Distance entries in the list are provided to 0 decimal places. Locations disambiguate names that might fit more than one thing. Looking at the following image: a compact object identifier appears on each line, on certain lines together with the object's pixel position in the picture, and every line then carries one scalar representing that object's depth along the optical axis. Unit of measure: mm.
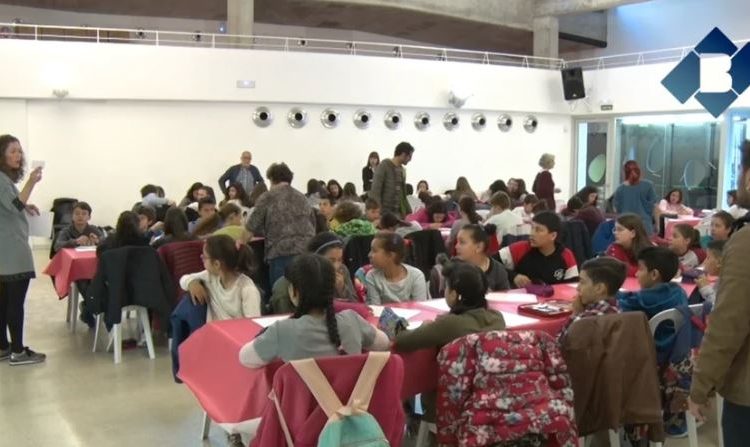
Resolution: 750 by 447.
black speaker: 13609
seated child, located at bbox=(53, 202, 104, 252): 5809
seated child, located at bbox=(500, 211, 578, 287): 4168
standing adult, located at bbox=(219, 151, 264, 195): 9867
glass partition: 12688
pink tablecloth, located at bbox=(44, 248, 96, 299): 5180
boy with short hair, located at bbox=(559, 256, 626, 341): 3092
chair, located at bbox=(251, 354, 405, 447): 2252
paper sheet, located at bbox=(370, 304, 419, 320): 3309
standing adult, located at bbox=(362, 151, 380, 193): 10672
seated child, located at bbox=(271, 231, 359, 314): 3514
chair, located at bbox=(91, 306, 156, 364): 4906
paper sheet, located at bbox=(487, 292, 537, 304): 3641
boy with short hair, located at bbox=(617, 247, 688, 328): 3326
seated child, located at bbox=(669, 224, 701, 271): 4734
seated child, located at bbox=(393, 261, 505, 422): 2760
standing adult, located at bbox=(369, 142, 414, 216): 6621
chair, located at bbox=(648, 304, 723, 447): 3156
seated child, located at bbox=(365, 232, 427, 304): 3844
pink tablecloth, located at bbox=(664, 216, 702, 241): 7948
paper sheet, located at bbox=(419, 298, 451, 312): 3467
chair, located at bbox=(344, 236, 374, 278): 5203
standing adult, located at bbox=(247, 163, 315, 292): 5121
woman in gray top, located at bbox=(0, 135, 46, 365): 4566
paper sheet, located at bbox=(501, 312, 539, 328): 3136
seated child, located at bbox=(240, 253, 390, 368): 2469
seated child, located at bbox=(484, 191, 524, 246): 6016
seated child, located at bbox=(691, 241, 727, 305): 3685
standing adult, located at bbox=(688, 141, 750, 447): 1919
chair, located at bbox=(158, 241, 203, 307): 4992
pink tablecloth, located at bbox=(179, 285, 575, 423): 2611
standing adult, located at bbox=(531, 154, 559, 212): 9117
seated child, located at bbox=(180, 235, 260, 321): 3564
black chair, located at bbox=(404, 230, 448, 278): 5479
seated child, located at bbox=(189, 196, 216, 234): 6060
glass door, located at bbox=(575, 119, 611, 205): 14172
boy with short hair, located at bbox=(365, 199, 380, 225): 6289
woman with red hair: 7422
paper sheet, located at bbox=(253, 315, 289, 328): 3129
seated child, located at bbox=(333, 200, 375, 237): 5402
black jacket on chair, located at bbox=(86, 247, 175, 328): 4723
